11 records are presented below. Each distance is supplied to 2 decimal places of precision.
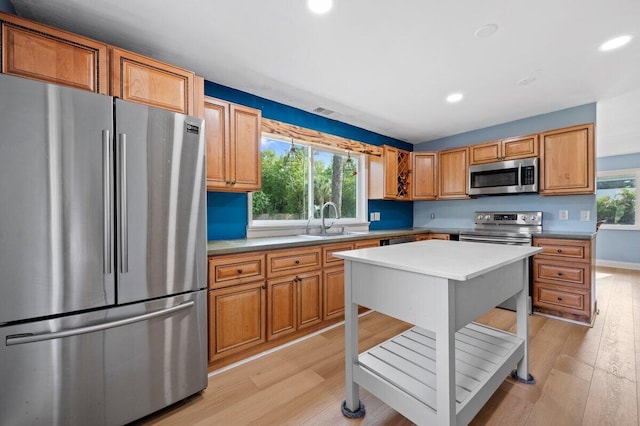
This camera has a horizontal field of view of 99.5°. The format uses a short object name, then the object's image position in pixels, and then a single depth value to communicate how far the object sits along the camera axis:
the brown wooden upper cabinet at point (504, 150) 3.43
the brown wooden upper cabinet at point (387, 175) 3.99
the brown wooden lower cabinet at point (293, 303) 2.34
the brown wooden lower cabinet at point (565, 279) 2.83
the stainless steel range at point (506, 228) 3.19
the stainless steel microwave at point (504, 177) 3.40
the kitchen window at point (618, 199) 5.59
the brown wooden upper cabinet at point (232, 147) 2.28
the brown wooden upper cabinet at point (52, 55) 1.37
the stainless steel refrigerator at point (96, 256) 1.23
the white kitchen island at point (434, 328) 1.23
